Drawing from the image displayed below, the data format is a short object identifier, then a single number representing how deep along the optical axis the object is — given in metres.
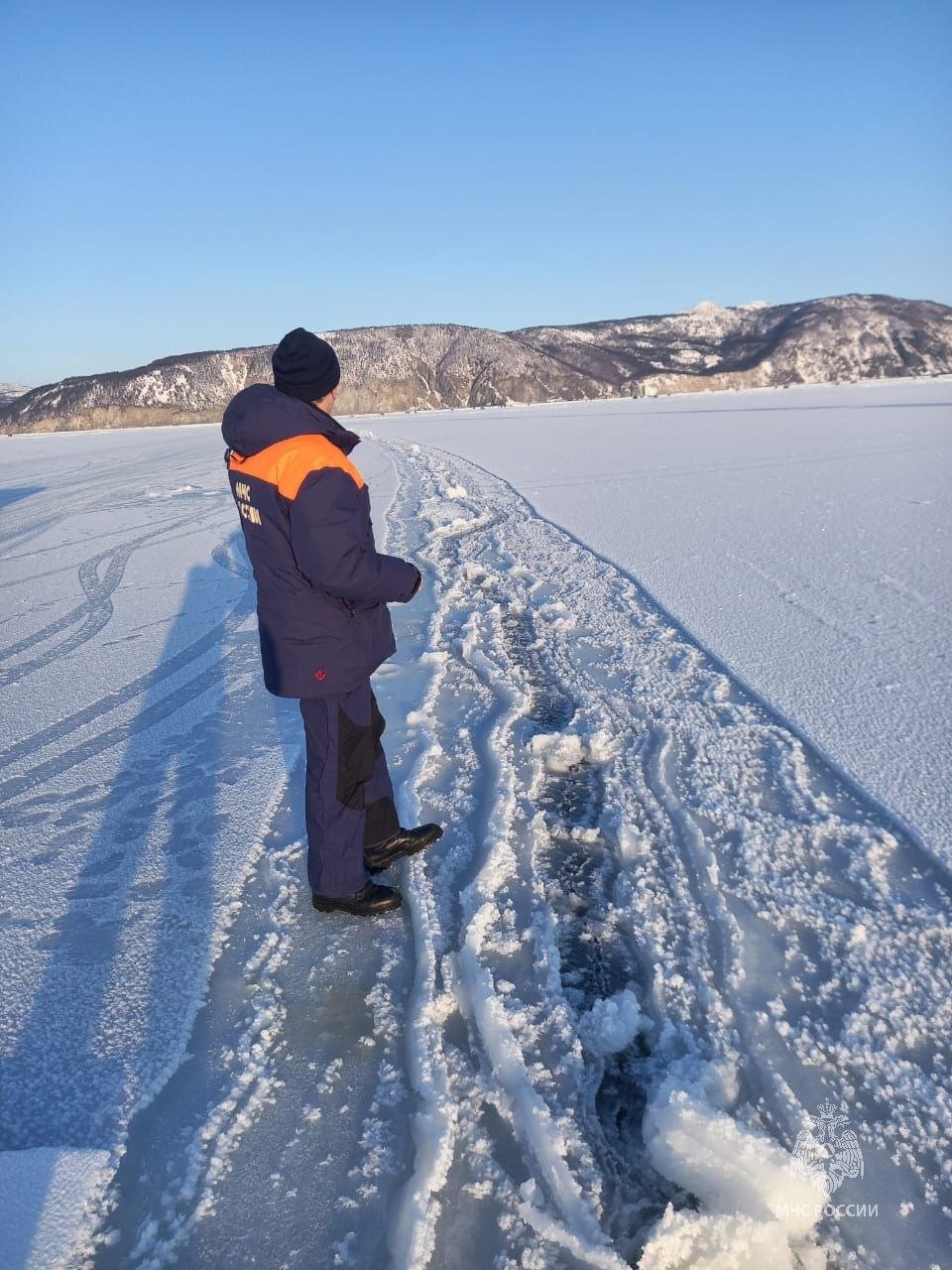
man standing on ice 1.87
